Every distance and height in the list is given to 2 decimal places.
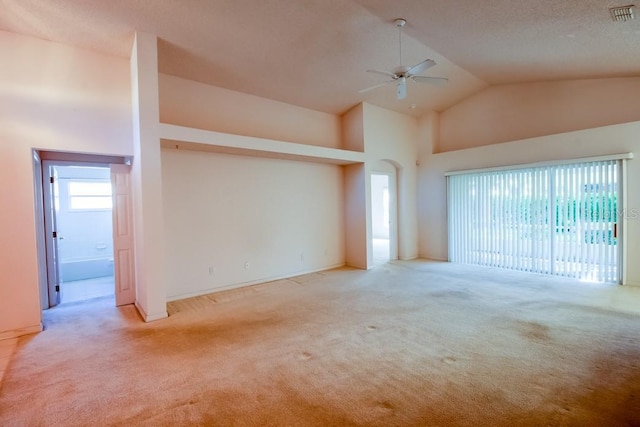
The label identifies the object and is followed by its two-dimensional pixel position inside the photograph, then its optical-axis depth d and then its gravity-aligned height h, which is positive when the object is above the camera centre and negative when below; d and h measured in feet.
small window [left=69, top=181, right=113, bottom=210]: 24.72 +1.27
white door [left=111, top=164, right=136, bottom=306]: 14.92 -1.35
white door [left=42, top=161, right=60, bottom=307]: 14.56 -1.05
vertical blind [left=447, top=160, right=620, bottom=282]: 16.51 -1.19
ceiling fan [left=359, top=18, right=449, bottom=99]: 11.89 +5.38
